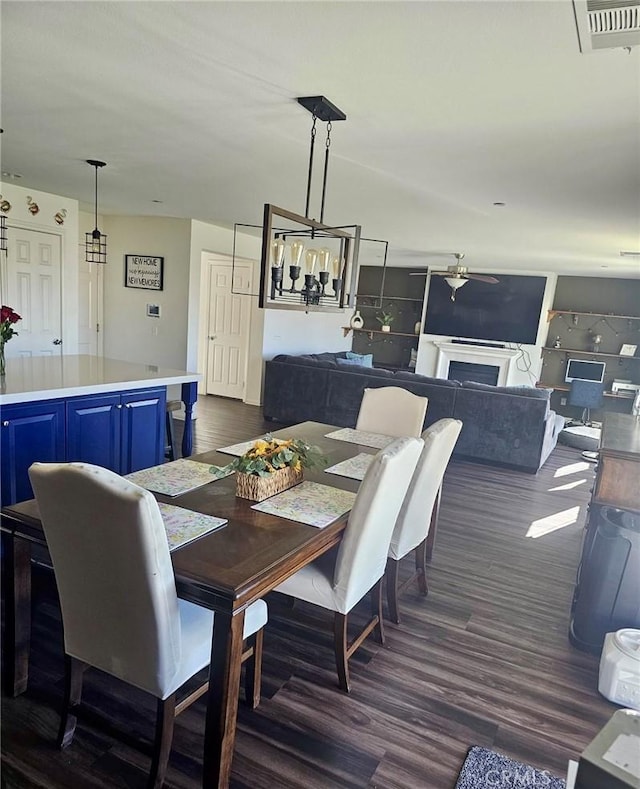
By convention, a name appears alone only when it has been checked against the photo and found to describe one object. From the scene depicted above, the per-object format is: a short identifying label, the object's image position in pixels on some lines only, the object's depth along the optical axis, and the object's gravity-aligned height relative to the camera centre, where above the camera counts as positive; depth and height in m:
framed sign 6.37 +0.15
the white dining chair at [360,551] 1.89 -0.95
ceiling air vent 1.47 +0.89
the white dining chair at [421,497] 2.45 -0.91
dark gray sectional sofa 5.33 -1.06
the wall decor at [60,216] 5.33 +0.61
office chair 8.00 -1.06
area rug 1.73 -1.53
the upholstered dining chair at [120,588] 1.37 -0.86
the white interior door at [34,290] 5.01 -0.16
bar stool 4.15 -1.19
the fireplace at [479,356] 8.91 -0.73
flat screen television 8.85 +0.09
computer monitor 8.39 -0.74
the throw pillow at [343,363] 6.39 -0.75
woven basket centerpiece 2.09 -0.77
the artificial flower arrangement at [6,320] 3.06 -0.29
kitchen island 2.80 -0.81
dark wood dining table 1.45 -0.83
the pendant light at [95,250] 6.46 +0.36
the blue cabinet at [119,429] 3.13 -0.95
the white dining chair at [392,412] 3.39 -0.69
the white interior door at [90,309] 6.59 -0.37
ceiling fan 6.86 +0.48
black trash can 2.40 -1.19
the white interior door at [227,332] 7.91 -0.62
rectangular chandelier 2.30 +0.17
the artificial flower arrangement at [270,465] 2.09 -0.68
